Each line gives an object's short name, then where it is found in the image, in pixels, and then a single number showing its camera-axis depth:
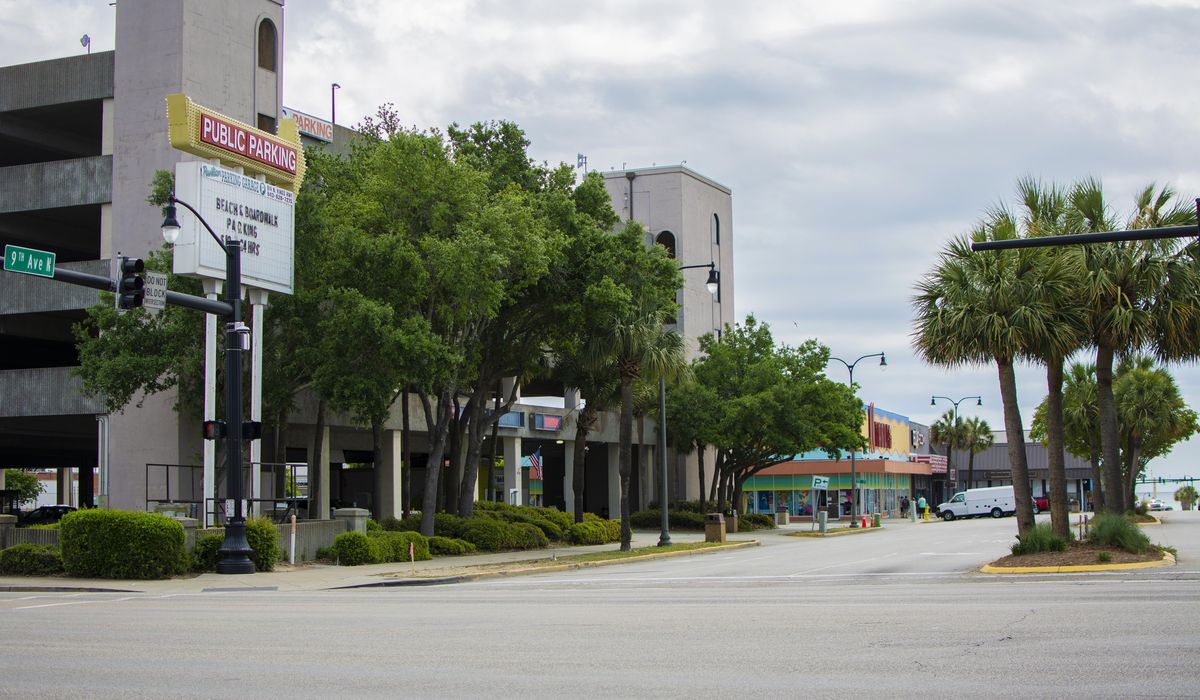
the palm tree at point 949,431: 105.06
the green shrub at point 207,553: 26.86
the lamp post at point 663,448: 40.31
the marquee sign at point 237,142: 27.84
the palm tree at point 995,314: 24.81
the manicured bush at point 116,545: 25.11
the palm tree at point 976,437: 105.56
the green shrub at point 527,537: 38.28
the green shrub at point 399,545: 31.69
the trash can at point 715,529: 45.75
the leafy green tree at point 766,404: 56.88
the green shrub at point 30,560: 25.88
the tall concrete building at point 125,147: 37.09
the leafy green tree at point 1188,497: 152.88
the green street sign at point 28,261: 20.55
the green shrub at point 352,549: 30.48
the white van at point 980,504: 80.31
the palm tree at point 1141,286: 25.92
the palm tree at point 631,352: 38.03
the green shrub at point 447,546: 34.84
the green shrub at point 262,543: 27.43
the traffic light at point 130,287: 21.72
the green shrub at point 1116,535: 24.89
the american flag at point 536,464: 48.09
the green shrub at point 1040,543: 24.53
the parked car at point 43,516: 44.56
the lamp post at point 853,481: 63.14
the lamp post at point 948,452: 99.16
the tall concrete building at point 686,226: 66.38
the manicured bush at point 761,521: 63.97
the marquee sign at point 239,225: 27.70
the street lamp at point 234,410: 25.36
